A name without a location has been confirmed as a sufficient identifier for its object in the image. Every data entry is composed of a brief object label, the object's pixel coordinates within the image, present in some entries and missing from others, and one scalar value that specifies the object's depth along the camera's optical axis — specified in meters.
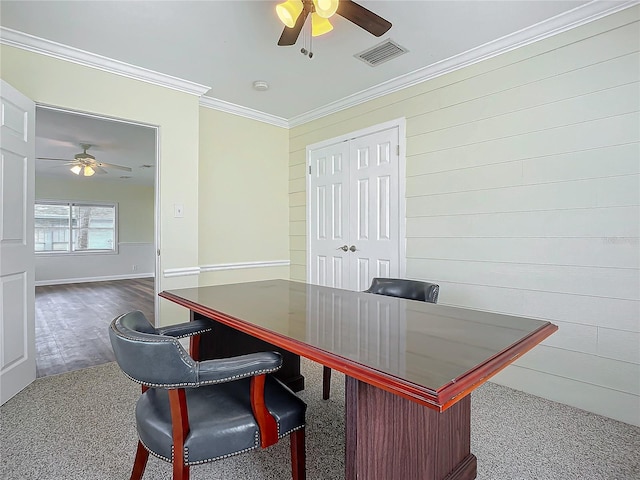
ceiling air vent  2.74
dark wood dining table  0.91
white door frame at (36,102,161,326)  3.32
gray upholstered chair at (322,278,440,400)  2.22
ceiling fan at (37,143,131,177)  5.64
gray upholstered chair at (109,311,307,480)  1.11
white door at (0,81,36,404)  2.35
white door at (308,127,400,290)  3.46
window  8.22
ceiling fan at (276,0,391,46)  1.78
